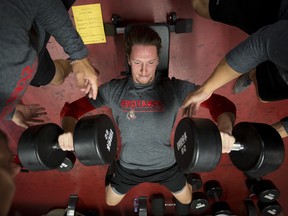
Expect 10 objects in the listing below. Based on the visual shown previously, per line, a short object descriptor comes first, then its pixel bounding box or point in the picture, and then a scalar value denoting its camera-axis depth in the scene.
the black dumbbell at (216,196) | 2.05
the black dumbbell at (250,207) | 2.05
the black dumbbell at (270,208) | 1.94
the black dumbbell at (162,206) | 2.17
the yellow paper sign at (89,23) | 1.48
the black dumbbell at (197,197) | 2.06
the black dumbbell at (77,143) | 1.12
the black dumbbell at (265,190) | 1.84
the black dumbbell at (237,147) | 1.02
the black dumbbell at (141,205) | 2.15
